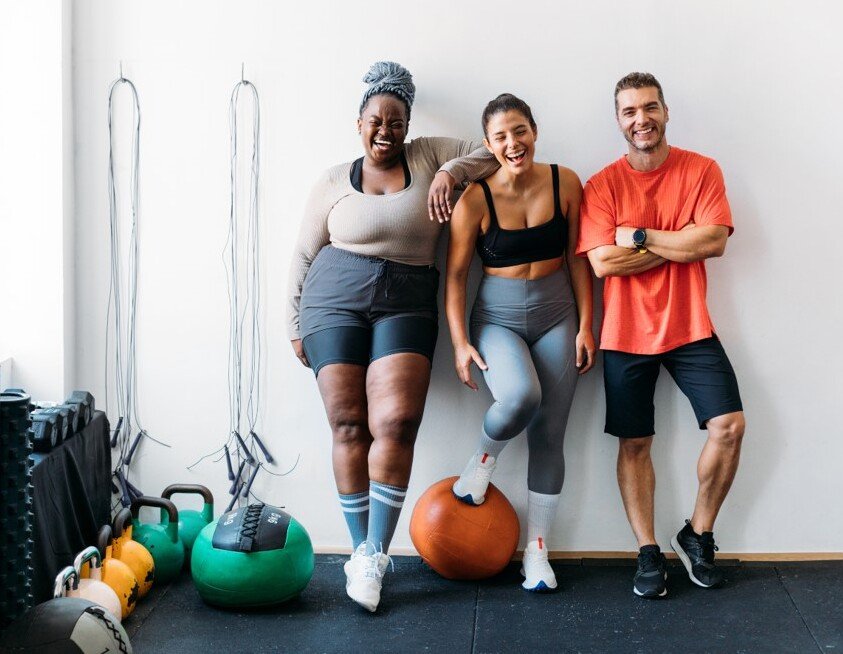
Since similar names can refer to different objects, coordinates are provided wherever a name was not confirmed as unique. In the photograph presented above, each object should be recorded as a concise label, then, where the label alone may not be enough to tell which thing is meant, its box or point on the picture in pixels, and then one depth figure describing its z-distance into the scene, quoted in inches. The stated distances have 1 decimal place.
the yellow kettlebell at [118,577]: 113.8
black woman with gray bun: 123.6
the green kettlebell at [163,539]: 126.5
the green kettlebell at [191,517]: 131.6
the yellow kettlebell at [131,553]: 119.6
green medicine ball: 117.4
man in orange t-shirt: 124.2
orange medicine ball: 127.1
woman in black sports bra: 127.6
